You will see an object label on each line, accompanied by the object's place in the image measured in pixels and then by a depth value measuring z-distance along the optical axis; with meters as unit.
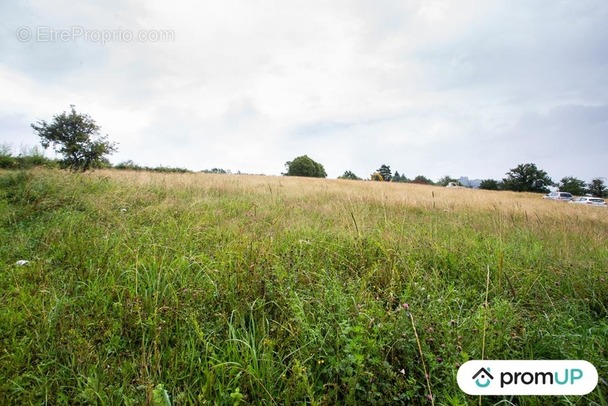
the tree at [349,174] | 70.77
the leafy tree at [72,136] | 21.33
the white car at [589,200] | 24.60
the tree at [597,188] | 55.22
